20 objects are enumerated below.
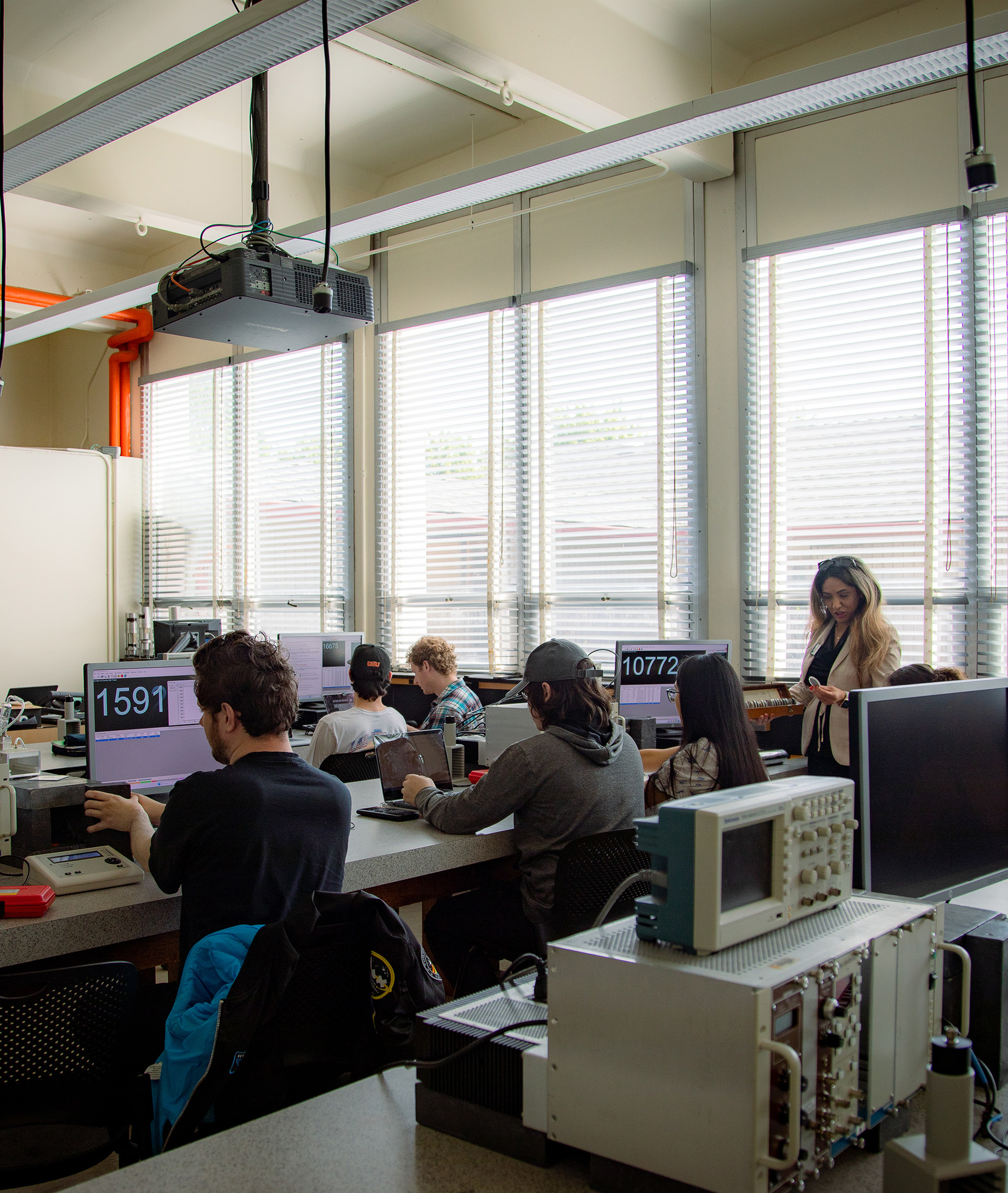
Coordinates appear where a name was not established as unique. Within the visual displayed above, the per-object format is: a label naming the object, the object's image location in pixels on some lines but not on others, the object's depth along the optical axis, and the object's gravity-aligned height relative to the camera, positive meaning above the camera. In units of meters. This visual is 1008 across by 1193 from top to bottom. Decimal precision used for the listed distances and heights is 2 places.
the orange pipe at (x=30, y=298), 6.75 +1.93
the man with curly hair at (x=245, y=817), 1.93 -0.45
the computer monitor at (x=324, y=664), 5.50 -0.43
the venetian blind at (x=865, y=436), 4.30 +0.65
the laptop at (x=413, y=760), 3.02 -0.52
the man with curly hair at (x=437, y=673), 4.41 -0.41
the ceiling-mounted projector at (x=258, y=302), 2.91 +0.84
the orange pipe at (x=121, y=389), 8.06 +1.56
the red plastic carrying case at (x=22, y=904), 1.95 -0.61
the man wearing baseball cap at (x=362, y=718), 3.92 -0.52
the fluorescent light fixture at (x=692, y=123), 2.96 +1.57
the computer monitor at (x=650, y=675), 4.23 -0.38
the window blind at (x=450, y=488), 5.82 +0.58
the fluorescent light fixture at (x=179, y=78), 2.65 +1.52
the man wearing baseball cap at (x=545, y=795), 2.58 -0.54
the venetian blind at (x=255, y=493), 6.69 +0.65
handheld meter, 2.10 -0.60
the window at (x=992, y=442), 4.18 +0.58
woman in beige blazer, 3.69 -0.24
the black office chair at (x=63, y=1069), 1.63 -0.80
